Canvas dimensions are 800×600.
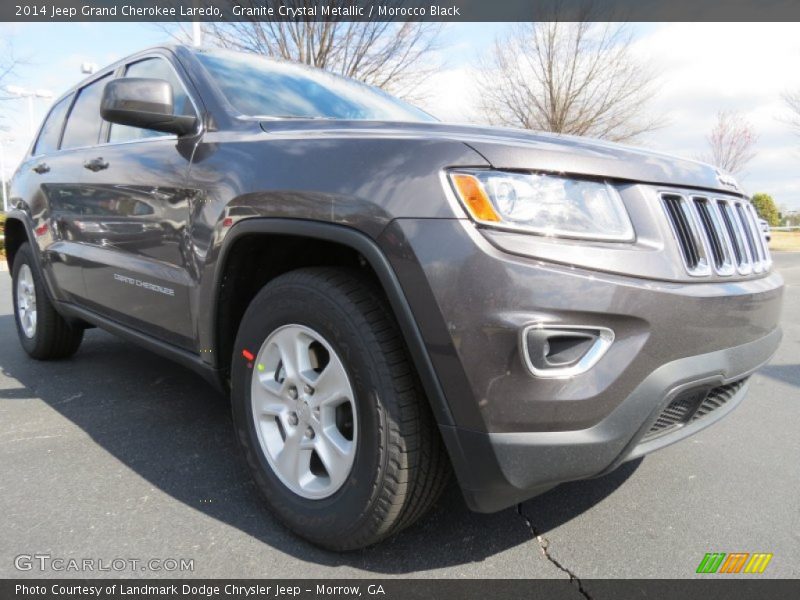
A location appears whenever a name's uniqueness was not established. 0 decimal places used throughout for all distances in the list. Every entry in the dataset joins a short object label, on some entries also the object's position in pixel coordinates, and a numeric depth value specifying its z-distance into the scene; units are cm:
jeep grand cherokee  141
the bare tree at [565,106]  1454
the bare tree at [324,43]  1099
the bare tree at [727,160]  2356
